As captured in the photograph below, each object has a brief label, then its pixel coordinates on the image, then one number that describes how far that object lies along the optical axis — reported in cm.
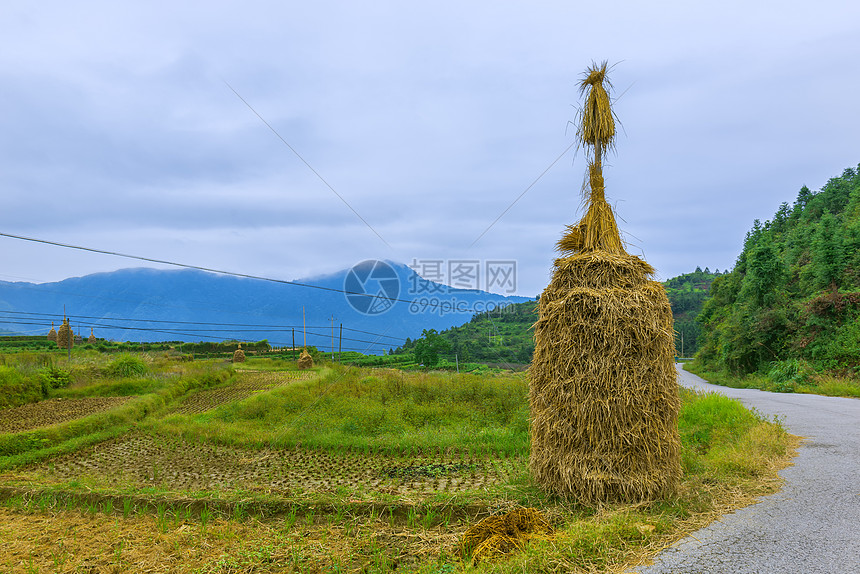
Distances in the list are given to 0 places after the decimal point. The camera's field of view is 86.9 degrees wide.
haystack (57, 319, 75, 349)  3059
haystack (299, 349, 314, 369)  3038
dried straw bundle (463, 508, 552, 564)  438
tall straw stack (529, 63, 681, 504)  526
